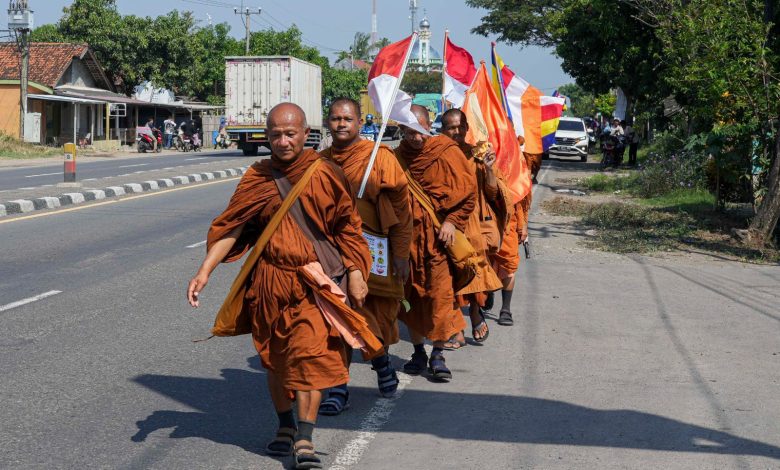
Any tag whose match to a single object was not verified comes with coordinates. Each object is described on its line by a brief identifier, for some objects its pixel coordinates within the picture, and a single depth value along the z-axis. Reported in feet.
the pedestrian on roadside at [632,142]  106.93
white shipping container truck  119.03
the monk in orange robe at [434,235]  21.39
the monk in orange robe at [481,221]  23.65
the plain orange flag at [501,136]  27.81
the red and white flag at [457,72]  30.04
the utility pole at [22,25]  120.47
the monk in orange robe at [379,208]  18.52
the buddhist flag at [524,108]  32.17
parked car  125.08
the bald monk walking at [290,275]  15.15
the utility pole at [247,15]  190.92
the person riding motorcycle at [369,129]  54.85
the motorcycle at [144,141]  140.26
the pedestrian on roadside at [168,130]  151.74
